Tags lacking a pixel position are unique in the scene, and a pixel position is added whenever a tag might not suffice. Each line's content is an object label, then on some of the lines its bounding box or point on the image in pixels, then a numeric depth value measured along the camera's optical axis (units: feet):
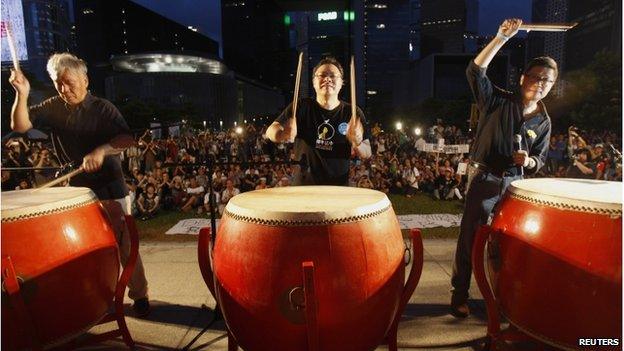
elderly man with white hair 9.68
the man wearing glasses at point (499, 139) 9.35
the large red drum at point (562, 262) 6.17
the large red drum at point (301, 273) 6.13
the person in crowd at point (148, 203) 25.61
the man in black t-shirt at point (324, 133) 10.26
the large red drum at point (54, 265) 6.33
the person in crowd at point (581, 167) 31.14
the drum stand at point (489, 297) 7.65
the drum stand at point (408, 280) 7.27
